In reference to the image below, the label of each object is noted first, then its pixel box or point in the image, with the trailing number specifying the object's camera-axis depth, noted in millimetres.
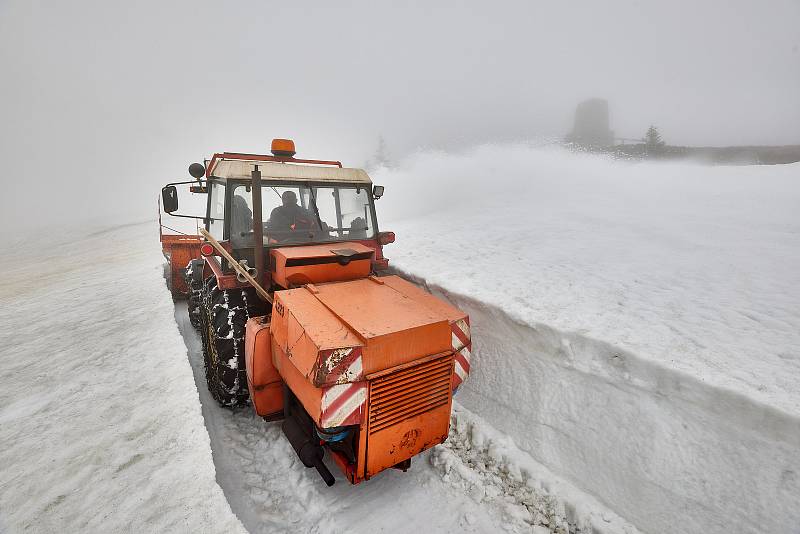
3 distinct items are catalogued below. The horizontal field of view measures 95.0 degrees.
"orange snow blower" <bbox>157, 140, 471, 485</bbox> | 2338
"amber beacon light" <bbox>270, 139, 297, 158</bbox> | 4633
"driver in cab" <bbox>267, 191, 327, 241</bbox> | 4078
